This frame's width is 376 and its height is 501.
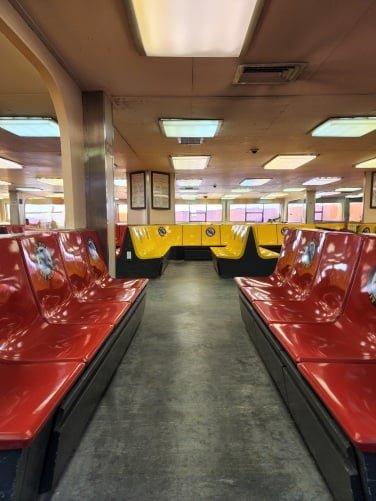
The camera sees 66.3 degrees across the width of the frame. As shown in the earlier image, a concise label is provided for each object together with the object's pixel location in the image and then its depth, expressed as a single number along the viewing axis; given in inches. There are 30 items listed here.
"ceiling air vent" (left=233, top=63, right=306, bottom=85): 113.0
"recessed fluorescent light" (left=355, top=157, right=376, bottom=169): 293.5
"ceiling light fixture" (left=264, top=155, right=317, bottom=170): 270.5
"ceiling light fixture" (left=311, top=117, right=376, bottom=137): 174.4
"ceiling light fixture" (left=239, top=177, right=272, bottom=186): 410.0
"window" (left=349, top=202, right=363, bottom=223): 762.2
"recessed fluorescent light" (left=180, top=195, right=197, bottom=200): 681.5
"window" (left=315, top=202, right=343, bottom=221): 766.5
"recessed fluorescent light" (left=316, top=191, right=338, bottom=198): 623.6
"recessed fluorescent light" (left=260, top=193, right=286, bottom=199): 641.6
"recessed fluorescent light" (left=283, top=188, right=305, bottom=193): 531.9
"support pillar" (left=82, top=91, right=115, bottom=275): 138.6
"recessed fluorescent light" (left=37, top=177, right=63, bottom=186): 392.2
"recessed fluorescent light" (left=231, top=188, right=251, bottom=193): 533.7
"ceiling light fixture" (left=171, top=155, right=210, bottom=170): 268.2
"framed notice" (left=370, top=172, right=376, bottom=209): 354.9
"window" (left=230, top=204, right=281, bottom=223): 793.6
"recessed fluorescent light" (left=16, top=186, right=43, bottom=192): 499.8
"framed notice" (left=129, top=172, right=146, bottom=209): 336.2
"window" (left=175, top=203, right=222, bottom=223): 796.0
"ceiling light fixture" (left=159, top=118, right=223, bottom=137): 174.9
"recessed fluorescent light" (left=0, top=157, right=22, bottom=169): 286.0
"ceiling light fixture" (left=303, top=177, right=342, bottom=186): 409.1
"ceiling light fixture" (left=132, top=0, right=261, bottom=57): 81.4
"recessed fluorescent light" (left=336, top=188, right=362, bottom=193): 553.6
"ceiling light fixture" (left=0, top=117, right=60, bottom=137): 168.7
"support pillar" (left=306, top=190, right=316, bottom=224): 533.0
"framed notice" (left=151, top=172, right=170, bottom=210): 339.0
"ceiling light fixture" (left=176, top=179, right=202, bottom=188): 422.6
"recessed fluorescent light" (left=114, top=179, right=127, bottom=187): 404.4
